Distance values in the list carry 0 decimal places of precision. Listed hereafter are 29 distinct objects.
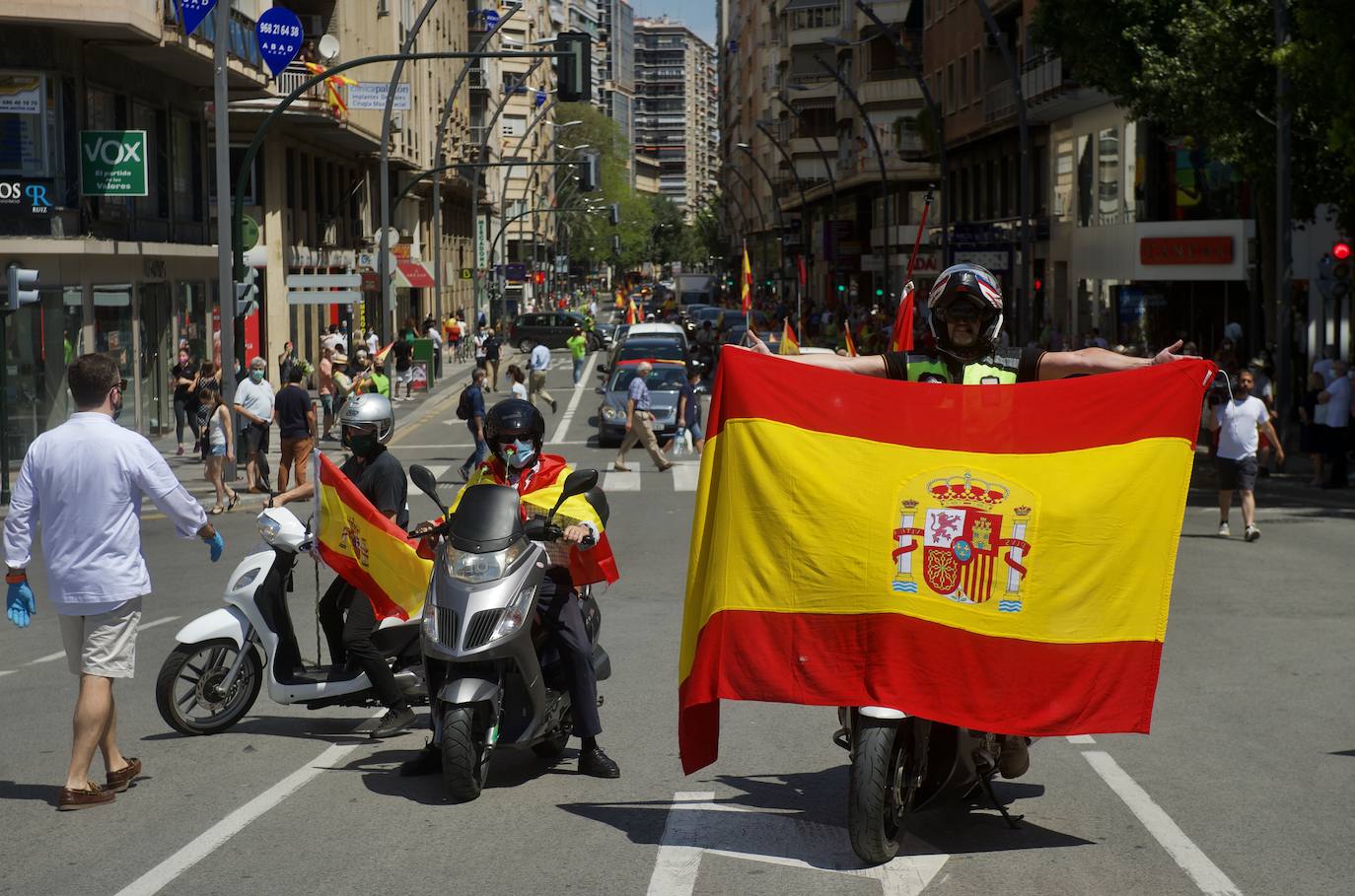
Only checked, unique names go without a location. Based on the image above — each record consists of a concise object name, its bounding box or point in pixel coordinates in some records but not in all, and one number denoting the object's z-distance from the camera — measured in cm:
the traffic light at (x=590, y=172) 4416
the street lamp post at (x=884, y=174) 5879
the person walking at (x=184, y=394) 2877
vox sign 2809
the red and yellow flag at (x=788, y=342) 1051
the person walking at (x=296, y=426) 2270
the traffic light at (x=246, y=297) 2570
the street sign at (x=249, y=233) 2778
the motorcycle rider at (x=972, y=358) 689
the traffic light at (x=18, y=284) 2044
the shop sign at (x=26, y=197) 2692
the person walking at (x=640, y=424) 2625
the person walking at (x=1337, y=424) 2303
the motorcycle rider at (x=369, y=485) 894
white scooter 885
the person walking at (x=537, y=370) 3744
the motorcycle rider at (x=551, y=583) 779
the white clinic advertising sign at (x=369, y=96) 3278
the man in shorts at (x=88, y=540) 741
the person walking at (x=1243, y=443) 1830
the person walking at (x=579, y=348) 5038
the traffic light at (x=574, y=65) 2666
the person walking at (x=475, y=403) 2584
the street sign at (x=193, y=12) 2867
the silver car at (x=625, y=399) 3106
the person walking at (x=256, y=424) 2364
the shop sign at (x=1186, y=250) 3838
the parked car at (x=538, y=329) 7362
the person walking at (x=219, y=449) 2202
